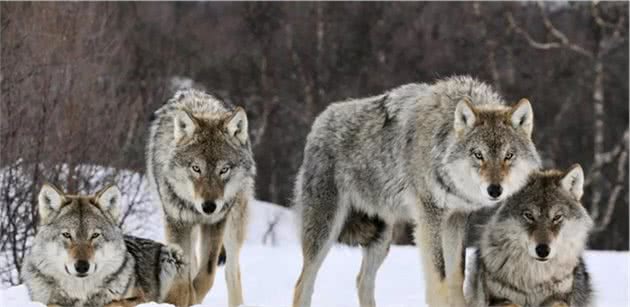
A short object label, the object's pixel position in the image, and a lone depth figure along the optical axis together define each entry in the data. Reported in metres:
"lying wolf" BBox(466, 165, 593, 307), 12.27
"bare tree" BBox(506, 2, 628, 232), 42.22
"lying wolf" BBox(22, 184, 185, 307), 11.72
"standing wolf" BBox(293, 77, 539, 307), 12.92
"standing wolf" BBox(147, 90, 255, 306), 13.58
